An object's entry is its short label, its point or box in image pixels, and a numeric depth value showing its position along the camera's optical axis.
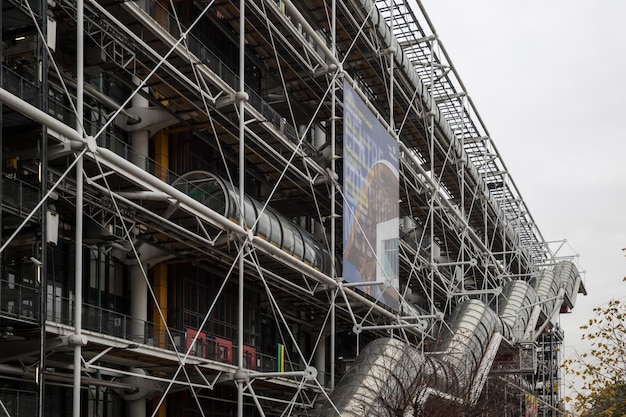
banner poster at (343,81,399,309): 31.39
